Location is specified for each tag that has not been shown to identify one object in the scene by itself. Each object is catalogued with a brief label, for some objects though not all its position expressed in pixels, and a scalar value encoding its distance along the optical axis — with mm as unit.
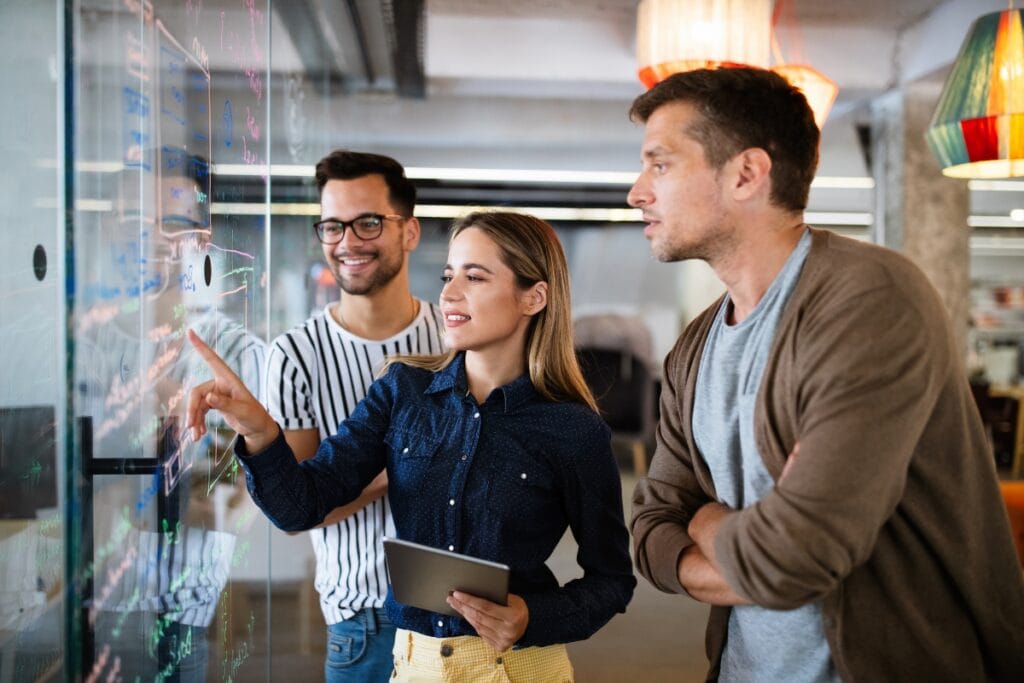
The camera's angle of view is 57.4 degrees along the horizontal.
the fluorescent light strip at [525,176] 6590
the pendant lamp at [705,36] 3887
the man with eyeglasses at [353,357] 2191
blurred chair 6633
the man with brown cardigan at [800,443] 1255
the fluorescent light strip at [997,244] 8000
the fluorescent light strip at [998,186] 7508
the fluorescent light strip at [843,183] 6758
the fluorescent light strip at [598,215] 6531
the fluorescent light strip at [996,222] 7723
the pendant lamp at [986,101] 2818
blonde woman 1667
